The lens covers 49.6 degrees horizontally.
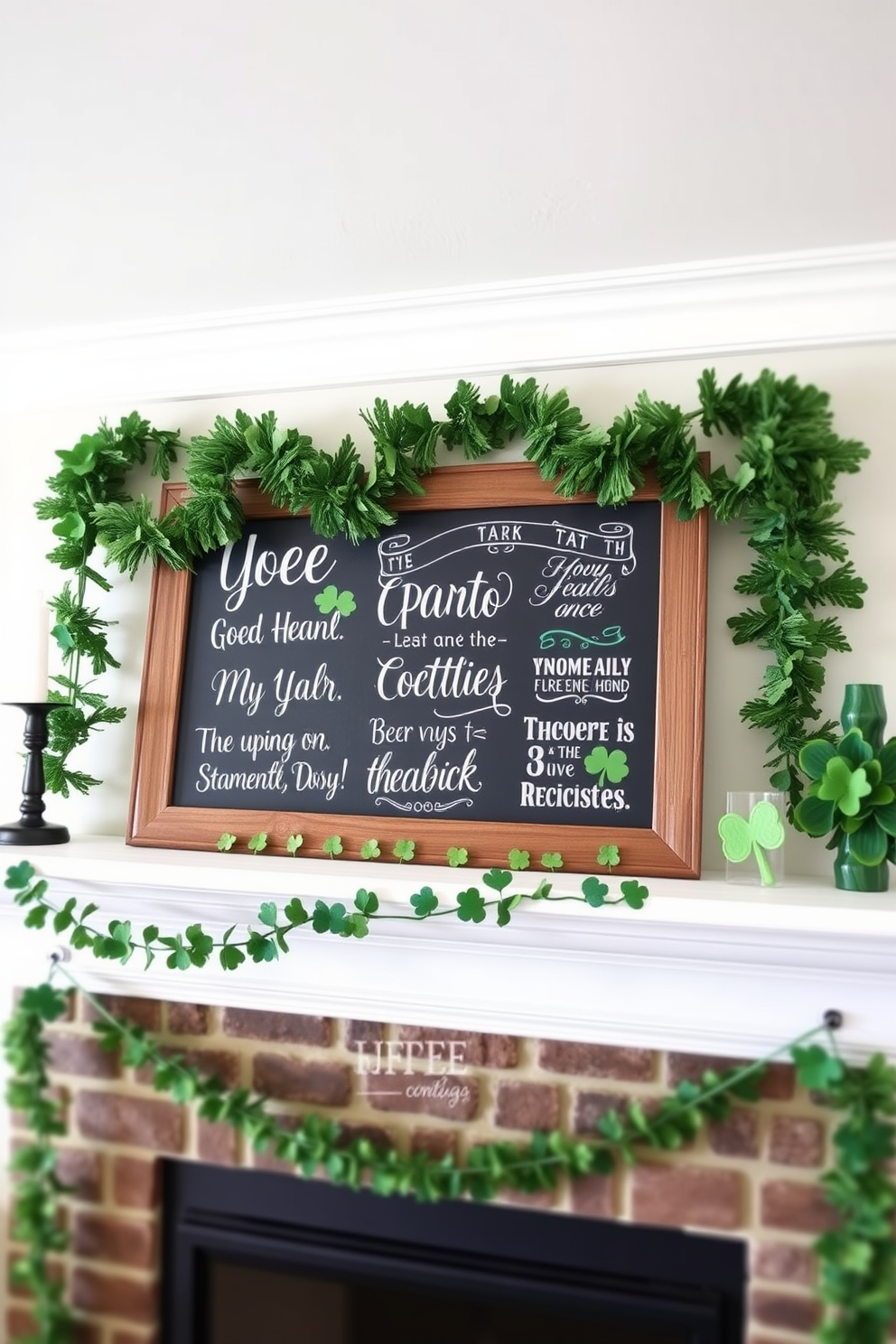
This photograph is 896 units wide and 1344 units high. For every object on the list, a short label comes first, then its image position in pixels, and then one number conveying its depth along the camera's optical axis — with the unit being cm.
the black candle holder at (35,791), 153
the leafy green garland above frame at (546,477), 136
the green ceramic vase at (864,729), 126
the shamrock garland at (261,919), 125
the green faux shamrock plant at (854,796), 124
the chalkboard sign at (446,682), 140
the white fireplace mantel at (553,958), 120
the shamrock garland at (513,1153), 121
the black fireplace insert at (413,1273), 136
